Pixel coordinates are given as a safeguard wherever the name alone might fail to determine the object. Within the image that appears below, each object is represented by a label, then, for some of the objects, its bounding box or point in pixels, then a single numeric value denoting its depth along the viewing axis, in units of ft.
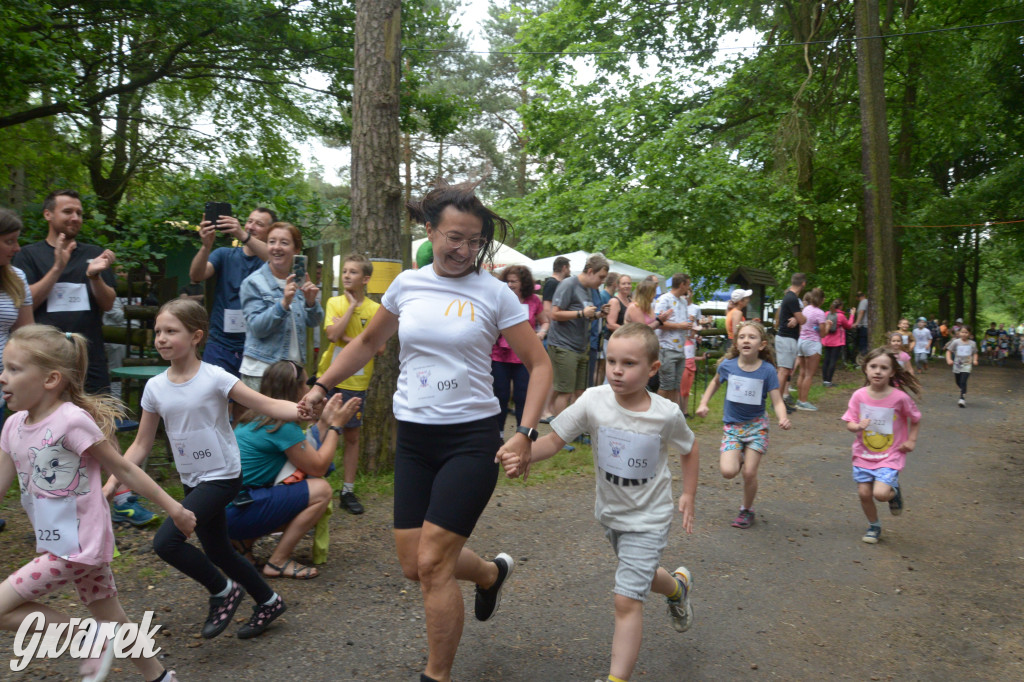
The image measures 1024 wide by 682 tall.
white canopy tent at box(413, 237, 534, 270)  57.98
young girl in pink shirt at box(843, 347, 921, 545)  20.51
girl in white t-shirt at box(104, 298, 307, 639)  12.50
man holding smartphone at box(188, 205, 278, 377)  19.70
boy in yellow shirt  20.81
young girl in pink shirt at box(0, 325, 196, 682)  10.08
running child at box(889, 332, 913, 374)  36.55
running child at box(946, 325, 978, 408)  51.39
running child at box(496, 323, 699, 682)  11.92
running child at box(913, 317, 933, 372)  77.15
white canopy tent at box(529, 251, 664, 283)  61.05
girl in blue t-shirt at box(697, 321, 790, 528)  21.24
